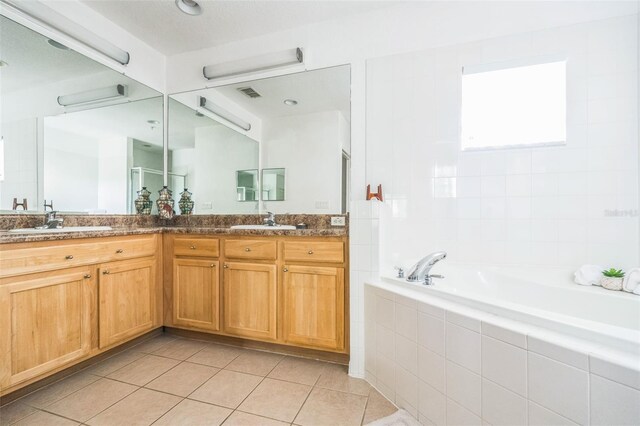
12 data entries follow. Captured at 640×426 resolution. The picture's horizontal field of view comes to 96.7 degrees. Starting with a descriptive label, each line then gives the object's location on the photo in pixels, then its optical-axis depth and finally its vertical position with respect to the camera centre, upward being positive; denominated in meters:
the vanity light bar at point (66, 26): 1.73 +1.26
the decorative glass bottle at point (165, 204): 2.68 +0.09
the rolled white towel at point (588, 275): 1.63 -0.36
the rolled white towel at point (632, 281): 1.48 -0.36
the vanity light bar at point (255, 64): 2.31 +1.27
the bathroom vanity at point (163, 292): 1.47 -0.53
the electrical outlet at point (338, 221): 2.26 -0.06
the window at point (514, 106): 1.86 +0.74
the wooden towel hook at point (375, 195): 2.07 +0.13
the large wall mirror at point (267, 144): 2.31 +0.62
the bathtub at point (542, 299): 0.87 -0.41
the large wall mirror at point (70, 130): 1.80 +0.64
